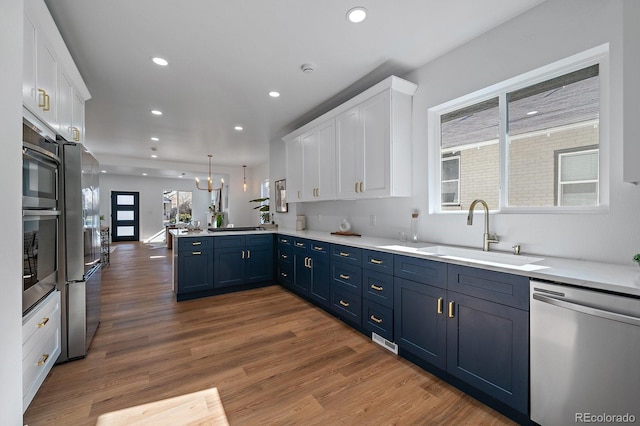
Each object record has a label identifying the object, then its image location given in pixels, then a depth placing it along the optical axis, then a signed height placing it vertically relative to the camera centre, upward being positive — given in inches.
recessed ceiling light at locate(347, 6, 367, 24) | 79.6 +57.2
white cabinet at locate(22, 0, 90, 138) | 65.9 +38.8
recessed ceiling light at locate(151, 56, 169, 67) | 105.7 +57.3
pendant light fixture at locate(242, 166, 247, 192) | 366.9 +49.8
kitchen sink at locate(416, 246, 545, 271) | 69.6 -13.0
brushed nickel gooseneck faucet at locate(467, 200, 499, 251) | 87.3 -5.9
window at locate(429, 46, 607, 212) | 73.4 +21.5
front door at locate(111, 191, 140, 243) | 427.8 -6.5
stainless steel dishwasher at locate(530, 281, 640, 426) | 48.3 -27.2
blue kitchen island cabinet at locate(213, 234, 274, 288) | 162.2 -28.8
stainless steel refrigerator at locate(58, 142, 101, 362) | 86.7 -13.1
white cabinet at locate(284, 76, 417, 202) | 109.7 +29.2
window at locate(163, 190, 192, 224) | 471.5 +9.6
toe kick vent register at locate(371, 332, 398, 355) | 94.8 -46.1
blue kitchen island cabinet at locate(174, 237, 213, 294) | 152.0 -29.3
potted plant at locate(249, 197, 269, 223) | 245.6 -2.1
